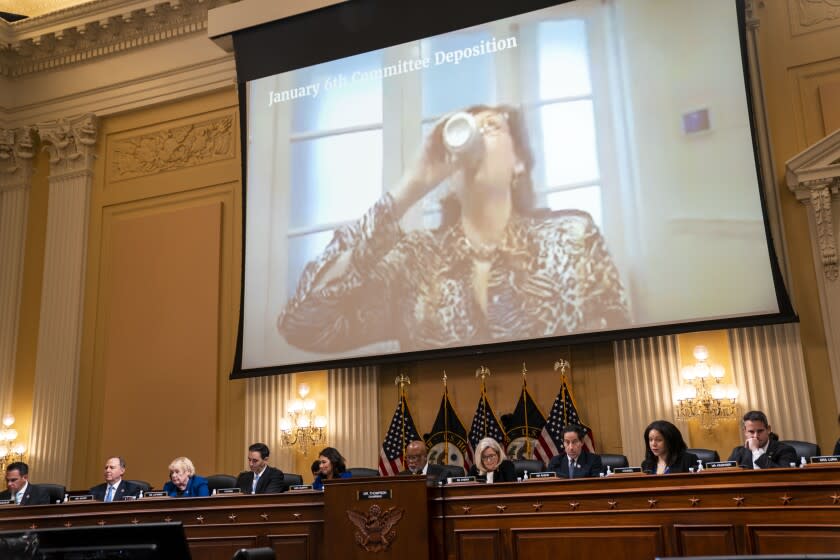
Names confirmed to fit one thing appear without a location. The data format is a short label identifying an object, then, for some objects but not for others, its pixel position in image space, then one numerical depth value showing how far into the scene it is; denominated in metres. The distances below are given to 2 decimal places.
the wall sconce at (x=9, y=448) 11.04
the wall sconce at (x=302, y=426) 9.62
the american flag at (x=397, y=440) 9.11
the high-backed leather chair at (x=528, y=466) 7.57
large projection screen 8.15
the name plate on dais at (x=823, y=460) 5.13
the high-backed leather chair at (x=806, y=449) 6.71
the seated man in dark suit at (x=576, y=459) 6.83
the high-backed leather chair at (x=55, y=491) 8.16
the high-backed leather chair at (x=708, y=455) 7.12
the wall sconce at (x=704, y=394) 8.04
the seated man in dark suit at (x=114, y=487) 7.92
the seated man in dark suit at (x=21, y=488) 8.01
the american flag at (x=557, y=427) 8.45
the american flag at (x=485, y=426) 8.77
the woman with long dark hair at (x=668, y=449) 6.11
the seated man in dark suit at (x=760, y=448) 5.95
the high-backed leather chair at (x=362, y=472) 8.08
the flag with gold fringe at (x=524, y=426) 8.62
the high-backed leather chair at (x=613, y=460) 7.26
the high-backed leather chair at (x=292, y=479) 8.35
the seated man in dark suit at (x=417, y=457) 7.55
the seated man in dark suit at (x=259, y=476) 7.64
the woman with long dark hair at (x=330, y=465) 7.46
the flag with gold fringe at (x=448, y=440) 8.88
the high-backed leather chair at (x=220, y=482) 8.28
